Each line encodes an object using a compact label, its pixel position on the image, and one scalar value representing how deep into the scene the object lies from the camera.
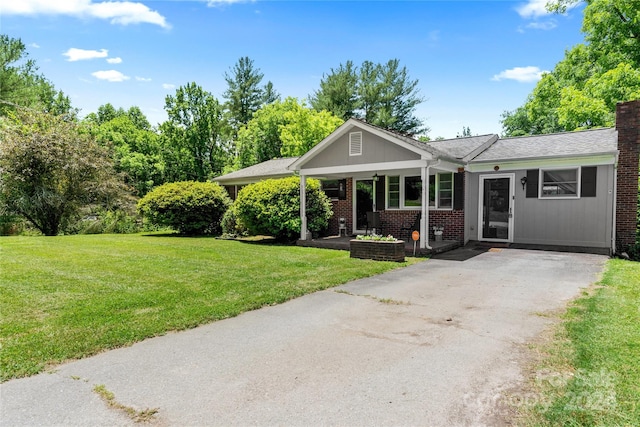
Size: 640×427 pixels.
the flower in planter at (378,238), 9.26
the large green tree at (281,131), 30.47
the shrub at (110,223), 18.31
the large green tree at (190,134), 25.23
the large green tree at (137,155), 27.56
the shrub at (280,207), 12.88
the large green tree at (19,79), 26.89
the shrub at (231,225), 15.40
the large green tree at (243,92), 38.72
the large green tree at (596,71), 17.47
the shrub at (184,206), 16.06
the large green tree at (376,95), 34.69
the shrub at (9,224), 16.64
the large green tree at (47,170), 15.98
